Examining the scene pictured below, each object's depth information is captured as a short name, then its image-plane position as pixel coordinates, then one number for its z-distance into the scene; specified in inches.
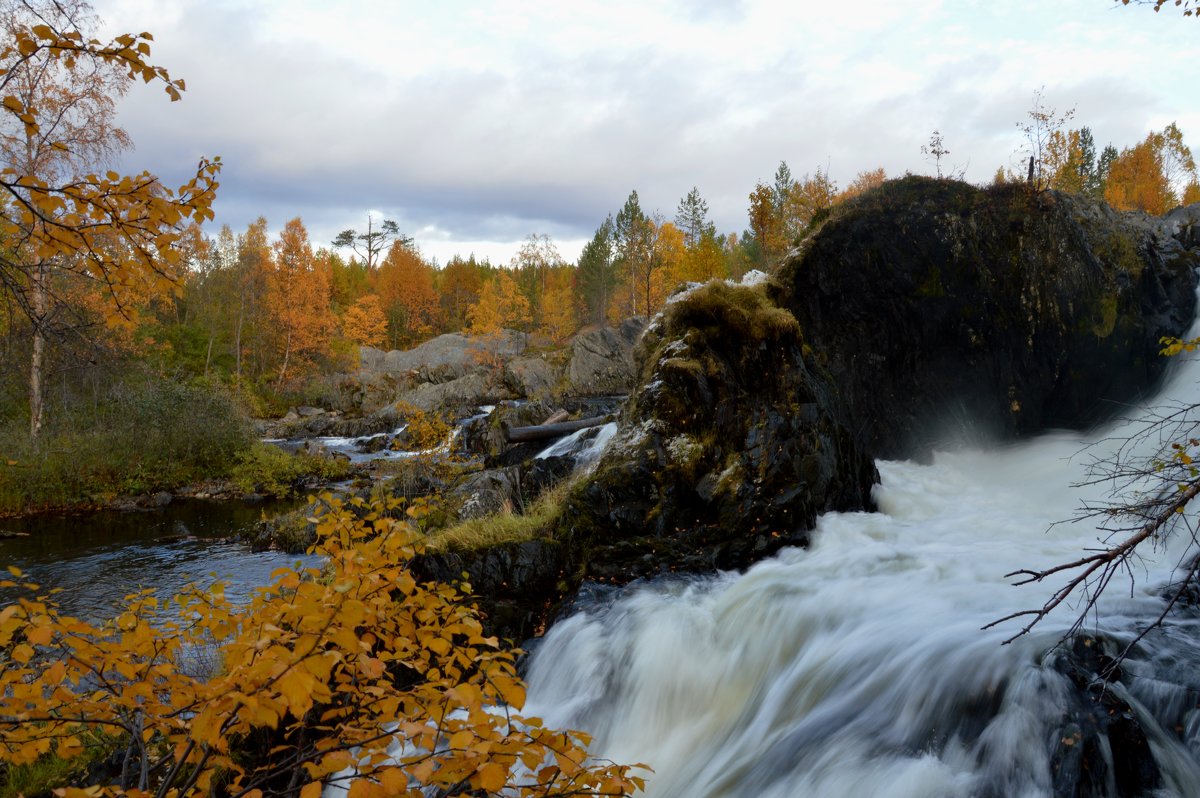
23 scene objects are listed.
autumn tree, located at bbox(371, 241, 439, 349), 2316.7
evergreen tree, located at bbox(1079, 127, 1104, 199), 2150.1
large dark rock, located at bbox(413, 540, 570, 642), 274.8
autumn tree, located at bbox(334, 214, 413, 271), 2918.3
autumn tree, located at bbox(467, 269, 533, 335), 1744.6
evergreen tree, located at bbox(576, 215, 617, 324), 2349.9
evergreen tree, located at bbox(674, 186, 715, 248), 2100.9
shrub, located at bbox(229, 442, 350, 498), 726.5
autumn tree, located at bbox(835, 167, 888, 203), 1715.1
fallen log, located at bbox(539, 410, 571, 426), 685.9
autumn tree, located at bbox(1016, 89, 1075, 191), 712.9
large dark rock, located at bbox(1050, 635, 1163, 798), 143.3
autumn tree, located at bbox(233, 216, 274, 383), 1487.5
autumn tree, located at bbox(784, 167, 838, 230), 1400.1
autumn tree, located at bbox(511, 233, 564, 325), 2463.7
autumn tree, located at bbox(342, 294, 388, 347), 1795.0
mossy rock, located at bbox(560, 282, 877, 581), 303.1
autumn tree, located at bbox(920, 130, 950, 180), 664.9
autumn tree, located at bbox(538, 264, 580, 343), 2172.7
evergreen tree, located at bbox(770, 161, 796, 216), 2109.6
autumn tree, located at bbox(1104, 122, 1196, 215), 1782.7
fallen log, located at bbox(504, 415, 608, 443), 574.9
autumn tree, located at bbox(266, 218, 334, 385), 1536.7
